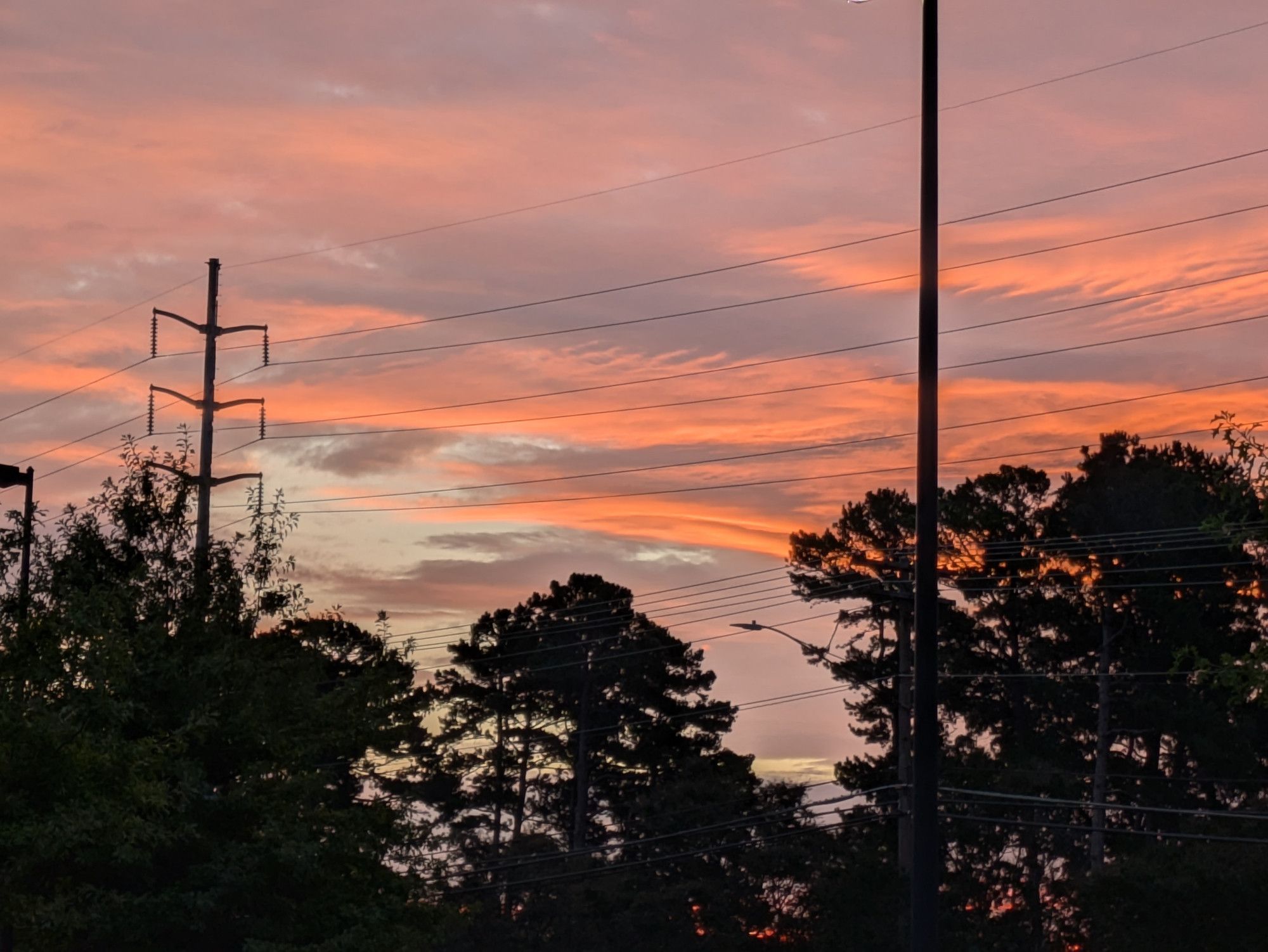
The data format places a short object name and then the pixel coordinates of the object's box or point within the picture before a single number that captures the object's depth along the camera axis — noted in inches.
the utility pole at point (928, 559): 594.5
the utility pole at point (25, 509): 1165.1
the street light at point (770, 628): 1660.1
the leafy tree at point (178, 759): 976.9
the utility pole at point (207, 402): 1477.6
